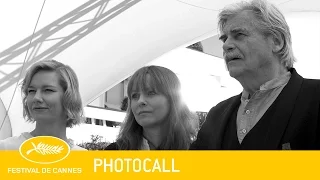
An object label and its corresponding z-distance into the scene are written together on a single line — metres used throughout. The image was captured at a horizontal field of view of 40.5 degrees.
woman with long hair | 1.34
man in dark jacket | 0.93
